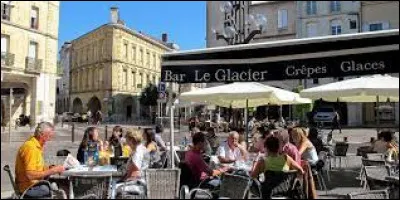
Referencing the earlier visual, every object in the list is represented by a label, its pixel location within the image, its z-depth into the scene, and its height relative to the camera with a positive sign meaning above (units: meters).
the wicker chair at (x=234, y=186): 5.18 -0.83
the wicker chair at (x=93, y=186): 5.48 -0.84
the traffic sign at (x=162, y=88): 17.57 +0.70
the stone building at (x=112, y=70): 61.81 +4.97
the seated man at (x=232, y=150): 8.39 -0.70
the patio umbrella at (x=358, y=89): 8.98 +0.37
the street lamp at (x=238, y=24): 15.62 +2.72
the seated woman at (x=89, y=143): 8.68 -0.60
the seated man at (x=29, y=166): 5.91 -0.68
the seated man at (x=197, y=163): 6.55 -0.71
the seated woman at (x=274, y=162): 5.88 -0.63
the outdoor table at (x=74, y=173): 6.57 -0.87
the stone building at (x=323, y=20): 45.09 +8.45
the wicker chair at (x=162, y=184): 5.38 -0.80
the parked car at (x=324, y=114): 37.19 -0.45
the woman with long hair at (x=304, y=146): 8.07 -0.60
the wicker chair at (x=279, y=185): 5.73 -0.87
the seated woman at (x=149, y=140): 7.96 -0.51
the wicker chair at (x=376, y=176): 5.94 -0.89
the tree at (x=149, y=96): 58.97 +1.43
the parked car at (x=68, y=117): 52.00 -0.94
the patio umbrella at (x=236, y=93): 10.33 +0.31
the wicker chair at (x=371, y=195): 4.59 -0.81
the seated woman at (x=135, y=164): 5.70 -0.69
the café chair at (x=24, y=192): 5.46 -0.91
